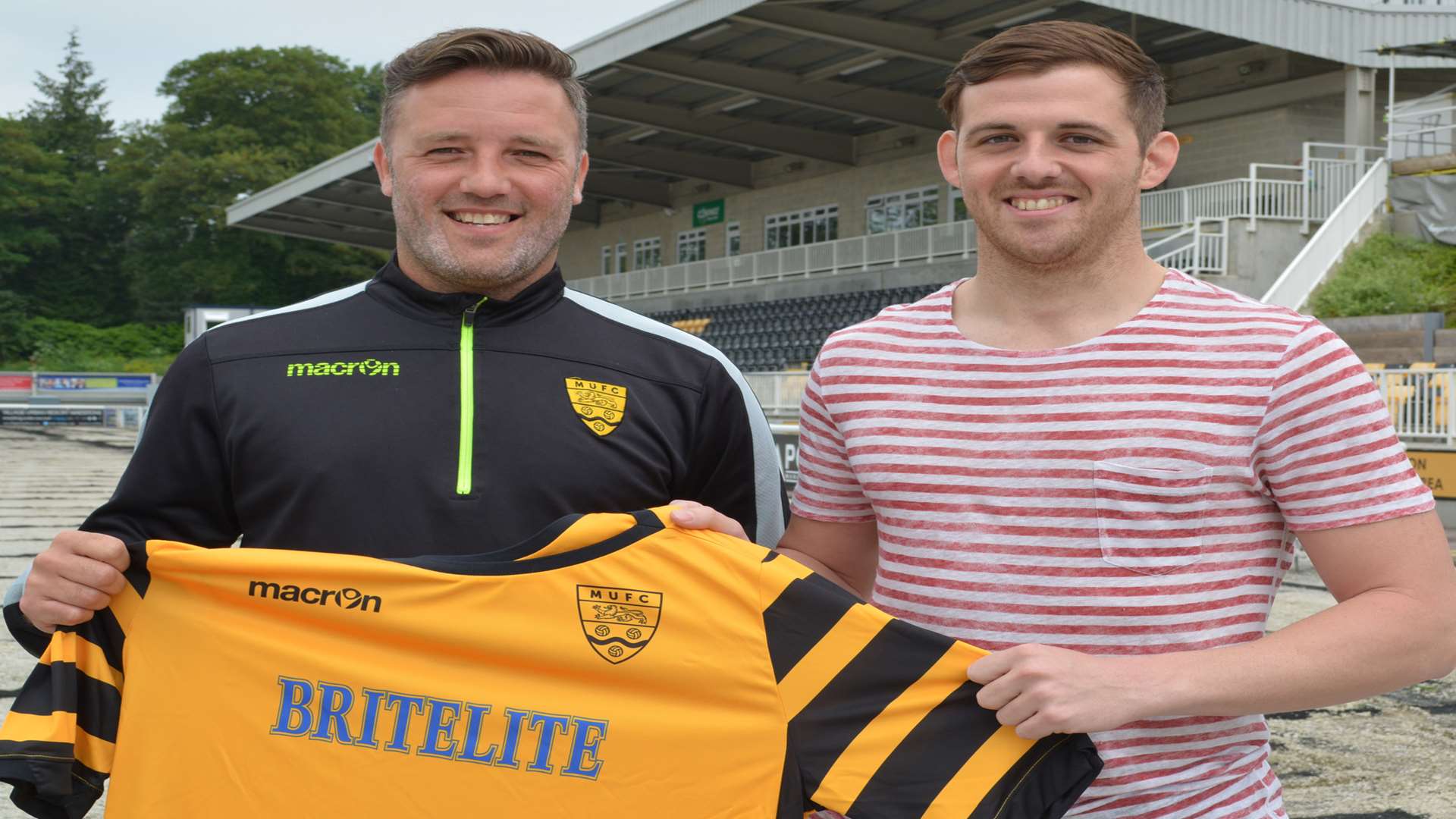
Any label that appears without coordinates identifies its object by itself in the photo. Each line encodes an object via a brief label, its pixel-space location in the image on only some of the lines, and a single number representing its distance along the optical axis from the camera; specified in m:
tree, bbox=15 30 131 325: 66.12
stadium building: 21.61
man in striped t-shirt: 1.98
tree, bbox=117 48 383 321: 64.00
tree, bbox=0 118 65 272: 64.25
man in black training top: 2.49
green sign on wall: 40.12
